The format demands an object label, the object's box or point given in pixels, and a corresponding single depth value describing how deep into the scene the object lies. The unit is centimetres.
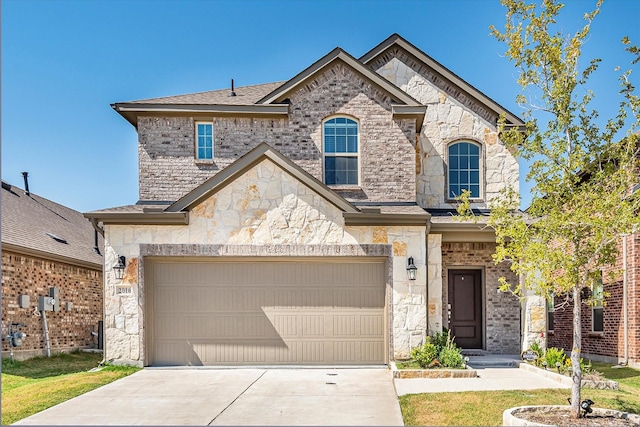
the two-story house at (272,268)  1216
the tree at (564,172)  748
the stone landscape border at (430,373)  1073
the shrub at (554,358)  1133
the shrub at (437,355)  1121
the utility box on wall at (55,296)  1568
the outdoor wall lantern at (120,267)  1213
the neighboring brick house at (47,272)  1421
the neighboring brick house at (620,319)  1287
